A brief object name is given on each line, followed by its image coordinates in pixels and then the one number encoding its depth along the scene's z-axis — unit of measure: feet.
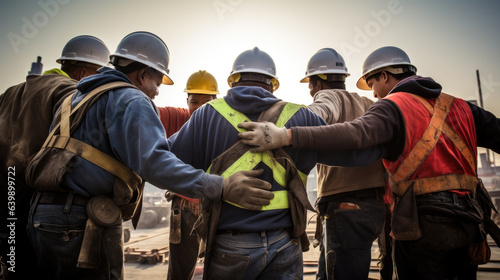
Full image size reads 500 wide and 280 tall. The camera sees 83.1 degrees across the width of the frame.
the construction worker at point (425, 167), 6.95
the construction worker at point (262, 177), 5.88
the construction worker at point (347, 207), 9.01
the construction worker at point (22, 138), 7.66
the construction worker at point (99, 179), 5.73
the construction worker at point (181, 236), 12.03
